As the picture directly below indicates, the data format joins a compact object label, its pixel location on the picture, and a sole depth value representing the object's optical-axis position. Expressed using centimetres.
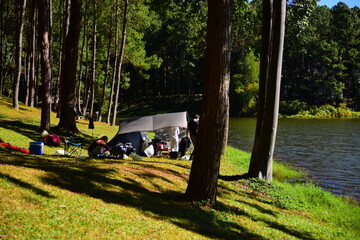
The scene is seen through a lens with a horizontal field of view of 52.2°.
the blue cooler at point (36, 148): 1236
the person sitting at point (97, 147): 1395
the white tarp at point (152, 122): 1838
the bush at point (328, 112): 6550
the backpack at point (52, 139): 1602
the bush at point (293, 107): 6888
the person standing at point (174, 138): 1875
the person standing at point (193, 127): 1548
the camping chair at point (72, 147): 1409
